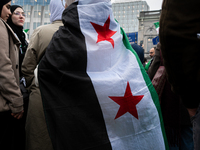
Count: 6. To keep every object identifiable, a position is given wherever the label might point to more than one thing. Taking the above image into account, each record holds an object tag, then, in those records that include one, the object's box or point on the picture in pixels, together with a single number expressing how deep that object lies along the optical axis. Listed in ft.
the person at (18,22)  11.65
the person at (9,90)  6.97
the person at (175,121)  7.97
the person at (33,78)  7.27
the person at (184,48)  3.28
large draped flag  6.25
